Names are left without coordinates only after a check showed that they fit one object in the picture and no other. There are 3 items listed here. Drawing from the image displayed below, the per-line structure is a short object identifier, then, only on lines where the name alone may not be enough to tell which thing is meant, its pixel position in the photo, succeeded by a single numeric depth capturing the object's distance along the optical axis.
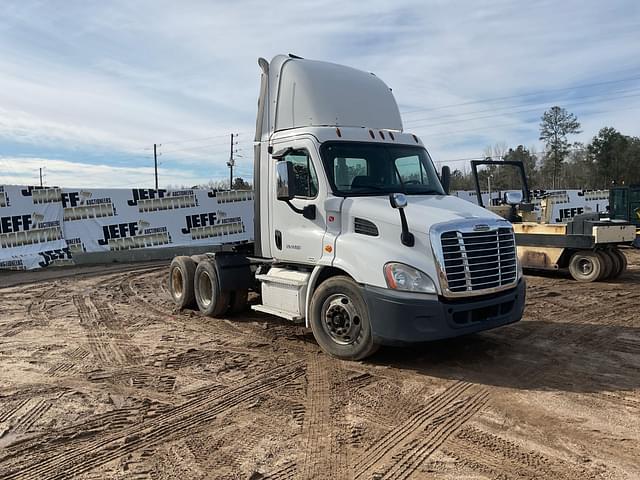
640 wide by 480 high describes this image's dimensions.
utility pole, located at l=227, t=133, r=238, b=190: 40.09
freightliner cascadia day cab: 5.66
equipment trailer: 12.04
